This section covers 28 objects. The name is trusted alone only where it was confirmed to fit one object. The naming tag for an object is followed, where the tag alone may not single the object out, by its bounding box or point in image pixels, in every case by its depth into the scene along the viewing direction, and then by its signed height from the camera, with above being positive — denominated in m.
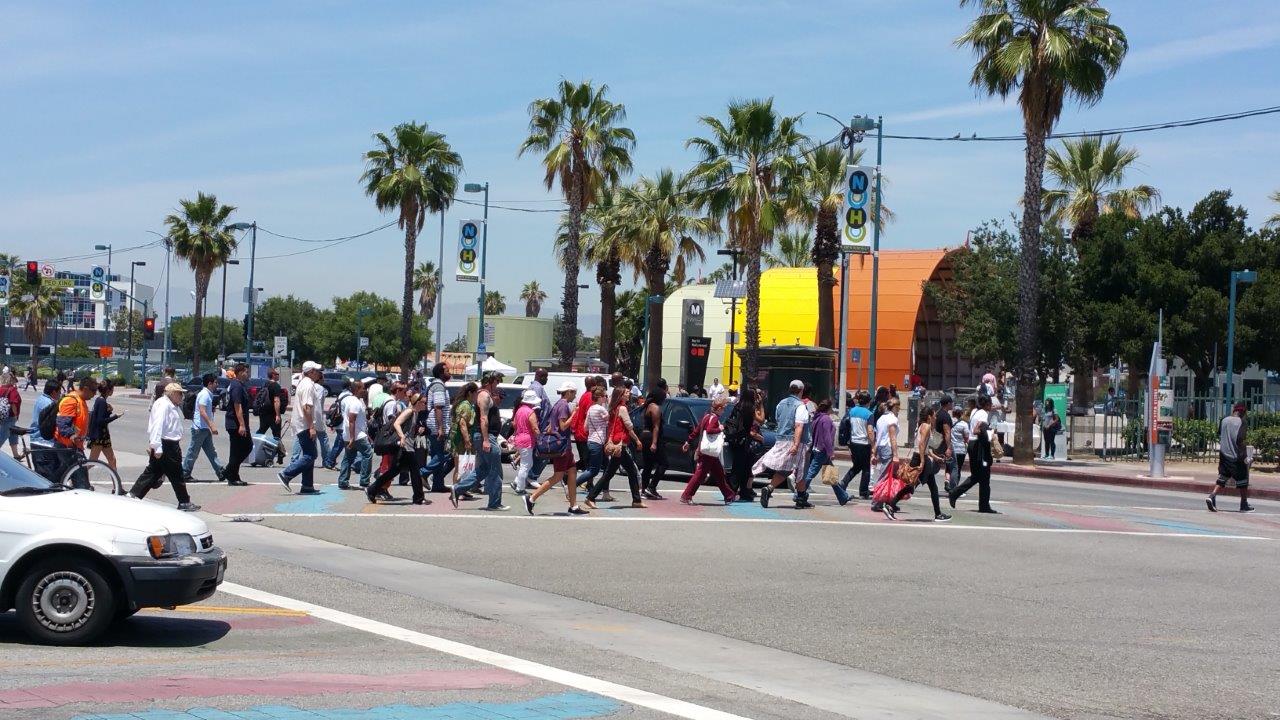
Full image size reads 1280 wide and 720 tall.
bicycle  14.58 -1.22
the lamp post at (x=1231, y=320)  34.56 +2.35
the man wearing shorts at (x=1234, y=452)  19.95 -0.73
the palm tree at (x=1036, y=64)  30.14 +7.88
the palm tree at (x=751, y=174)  38.69 +6.50
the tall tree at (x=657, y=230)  51.38 +6.25
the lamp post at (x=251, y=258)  67.34 +6.07
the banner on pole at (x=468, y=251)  46.78 +4.62
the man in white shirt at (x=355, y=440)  19.55 -1.03
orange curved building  73.56 +4.74
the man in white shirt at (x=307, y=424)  18.00 -0.75
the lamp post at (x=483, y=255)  52.00 +5.02
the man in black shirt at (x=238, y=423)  18.73 -0.79
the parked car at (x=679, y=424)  22.06 -0.67
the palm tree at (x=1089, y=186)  48.66 +8.24
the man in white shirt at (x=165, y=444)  14.91 -0.90
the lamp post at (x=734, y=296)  45.72 +3.29
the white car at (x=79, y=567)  8.22 -1.31
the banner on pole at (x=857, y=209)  34.66 +4.95
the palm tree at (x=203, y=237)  67.81 +6.92
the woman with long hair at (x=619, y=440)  16.86 -0.76
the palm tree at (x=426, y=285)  118.25 +8.37
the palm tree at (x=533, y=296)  124.75 +8.12
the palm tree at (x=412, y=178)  51.00 +7.89
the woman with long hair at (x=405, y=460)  16.81 -1.14
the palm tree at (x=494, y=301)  132.75 +7.99
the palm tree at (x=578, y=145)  45.19 +8.33
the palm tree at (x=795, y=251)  83.62 +9.18
